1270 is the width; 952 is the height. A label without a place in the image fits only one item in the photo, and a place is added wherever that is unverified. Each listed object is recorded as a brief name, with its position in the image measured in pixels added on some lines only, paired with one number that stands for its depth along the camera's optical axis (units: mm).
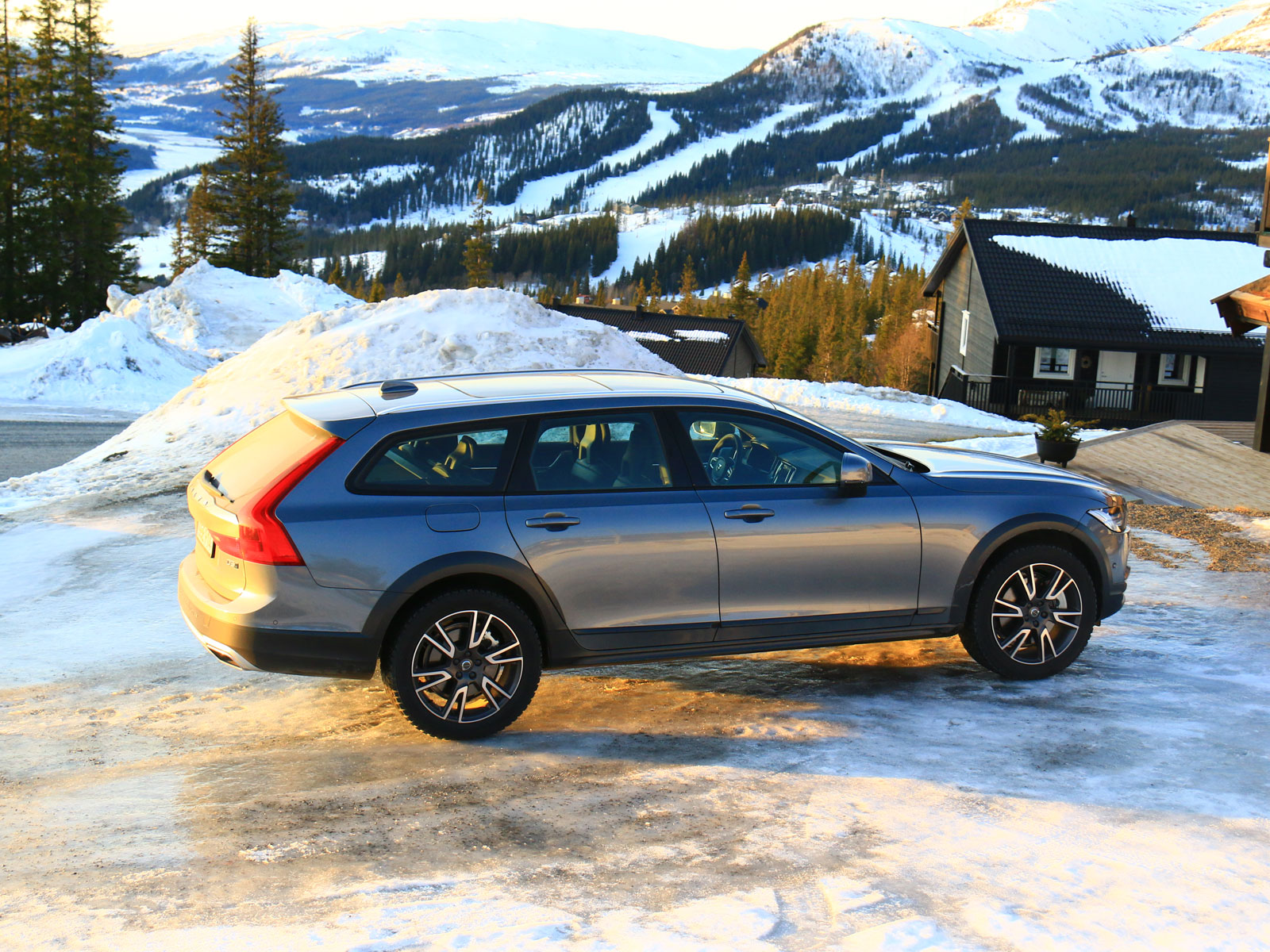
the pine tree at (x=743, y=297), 109938
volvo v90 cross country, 5020
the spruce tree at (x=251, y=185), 61844
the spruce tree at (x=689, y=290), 137000
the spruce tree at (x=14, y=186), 47031
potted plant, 14047
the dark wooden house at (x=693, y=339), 69312
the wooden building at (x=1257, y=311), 13906
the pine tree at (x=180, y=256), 74356
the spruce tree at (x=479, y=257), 94375
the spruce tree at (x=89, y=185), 49281
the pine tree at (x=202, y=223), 62309
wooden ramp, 13016
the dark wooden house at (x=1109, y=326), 34469
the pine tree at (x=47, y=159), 48094
